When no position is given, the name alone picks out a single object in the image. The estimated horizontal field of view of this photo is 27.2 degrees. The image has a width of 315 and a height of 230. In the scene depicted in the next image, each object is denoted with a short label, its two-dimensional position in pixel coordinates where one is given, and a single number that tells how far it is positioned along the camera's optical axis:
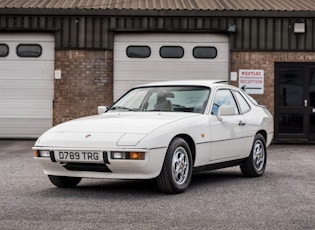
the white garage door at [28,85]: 18.20
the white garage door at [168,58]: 18.11
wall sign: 18.03
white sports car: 7.14
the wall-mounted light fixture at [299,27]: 18.05
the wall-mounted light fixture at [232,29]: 17.90
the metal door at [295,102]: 17.98
